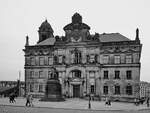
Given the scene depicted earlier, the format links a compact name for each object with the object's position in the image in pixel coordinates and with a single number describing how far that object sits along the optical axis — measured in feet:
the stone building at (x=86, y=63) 145.89
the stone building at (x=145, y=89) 481.87
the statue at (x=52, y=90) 122.01
